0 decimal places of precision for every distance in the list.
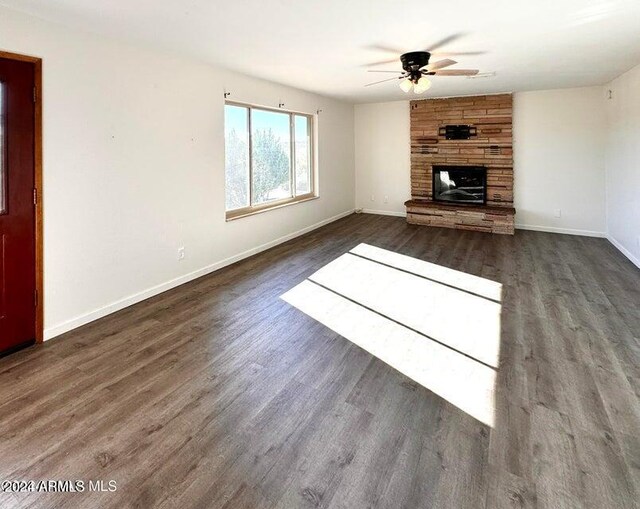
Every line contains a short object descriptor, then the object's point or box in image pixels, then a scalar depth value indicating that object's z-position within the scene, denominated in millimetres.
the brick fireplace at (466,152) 6715
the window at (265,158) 5047
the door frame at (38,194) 2791
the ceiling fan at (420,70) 3822
